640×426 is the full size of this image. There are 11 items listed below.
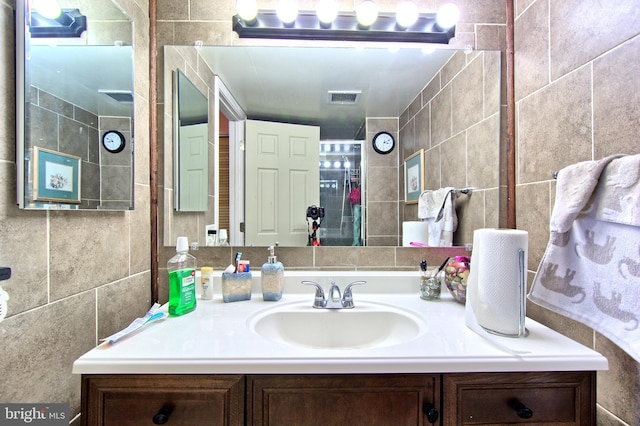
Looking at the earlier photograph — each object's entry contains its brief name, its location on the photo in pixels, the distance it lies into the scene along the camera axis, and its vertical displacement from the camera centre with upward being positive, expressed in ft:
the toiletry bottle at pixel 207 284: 3.26 -0.89
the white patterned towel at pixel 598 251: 1.86 -0.32
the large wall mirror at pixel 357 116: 3.60 +1.30
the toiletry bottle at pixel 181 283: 2.78 -0.76
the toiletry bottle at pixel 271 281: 3.19 -0.83
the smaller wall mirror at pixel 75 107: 1.96 +0.90
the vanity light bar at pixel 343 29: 3.34 +2.27
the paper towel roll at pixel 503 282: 2.27 -0.61
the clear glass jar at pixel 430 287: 3.30 -0.94
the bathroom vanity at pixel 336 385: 1.93 -1.28
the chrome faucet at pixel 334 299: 3.09 -1.02
